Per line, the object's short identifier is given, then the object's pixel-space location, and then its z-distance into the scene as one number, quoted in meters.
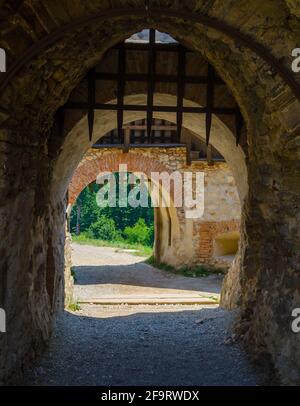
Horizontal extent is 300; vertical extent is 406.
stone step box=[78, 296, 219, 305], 7.27
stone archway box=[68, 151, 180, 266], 10.66
